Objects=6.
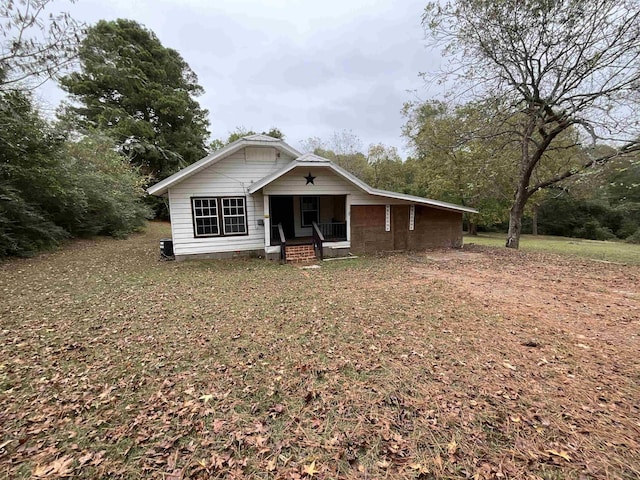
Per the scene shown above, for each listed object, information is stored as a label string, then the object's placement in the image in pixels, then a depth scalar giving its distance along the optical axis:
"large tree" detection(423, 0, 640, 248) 9.86
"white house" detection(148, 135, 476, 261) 10.49
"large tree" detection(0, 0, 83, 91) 7.74
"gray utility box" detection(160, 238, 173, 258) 10.77
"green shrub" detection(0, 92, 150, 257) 9.42
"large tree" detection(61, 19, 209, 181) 23.14
